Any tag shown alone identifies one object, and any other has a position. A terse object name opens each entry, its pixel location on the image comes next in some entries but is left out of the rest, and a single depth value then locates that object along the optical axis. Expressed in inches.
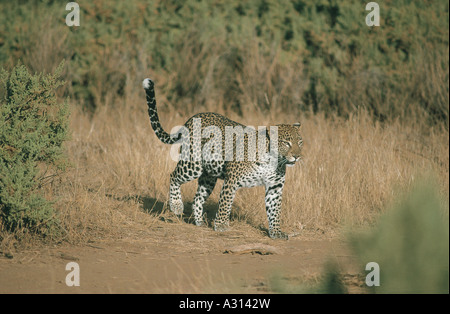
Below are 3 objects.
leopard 550.3
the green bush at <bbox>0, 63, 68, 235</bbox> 501.7
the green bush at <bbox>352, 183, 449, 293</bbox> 301.3
